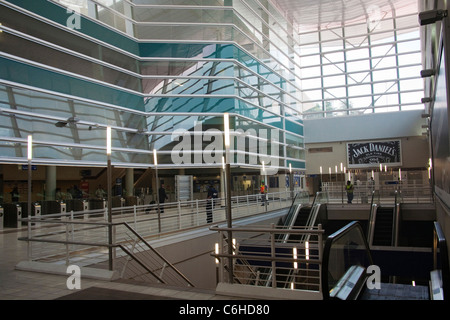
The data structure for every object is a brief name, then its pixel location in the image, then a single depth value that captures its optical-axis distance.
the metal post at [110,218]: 6.86
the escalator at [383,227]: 16.70
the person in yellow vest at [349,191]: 22.53
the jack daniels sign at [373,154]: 37.66
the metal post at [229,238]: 5.93
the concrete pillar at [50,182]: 18.45
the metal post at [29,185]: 8.25
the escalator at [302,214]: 18.86
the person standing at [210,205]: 15.35
